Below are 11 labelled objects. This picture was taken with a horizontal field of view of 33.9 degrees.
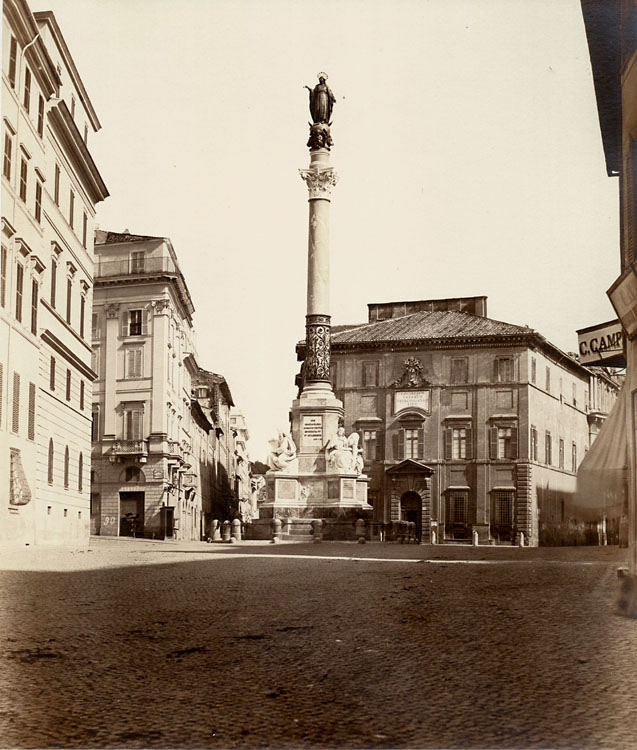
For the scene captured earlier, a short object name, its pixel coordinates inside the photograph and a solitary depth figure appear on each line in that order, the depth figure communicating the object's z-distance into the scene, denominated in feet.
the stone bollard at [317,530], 104.37
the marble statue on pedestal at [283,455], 117.50
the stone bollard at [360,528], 104.96
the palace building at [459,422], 187.01
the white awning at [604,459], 41.34
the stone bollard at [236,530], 106.52
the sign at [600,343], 47.52
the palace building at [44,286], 69.97
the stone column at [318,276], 121.90
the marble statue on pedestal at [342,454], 117.70
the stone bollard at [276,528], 106.22
